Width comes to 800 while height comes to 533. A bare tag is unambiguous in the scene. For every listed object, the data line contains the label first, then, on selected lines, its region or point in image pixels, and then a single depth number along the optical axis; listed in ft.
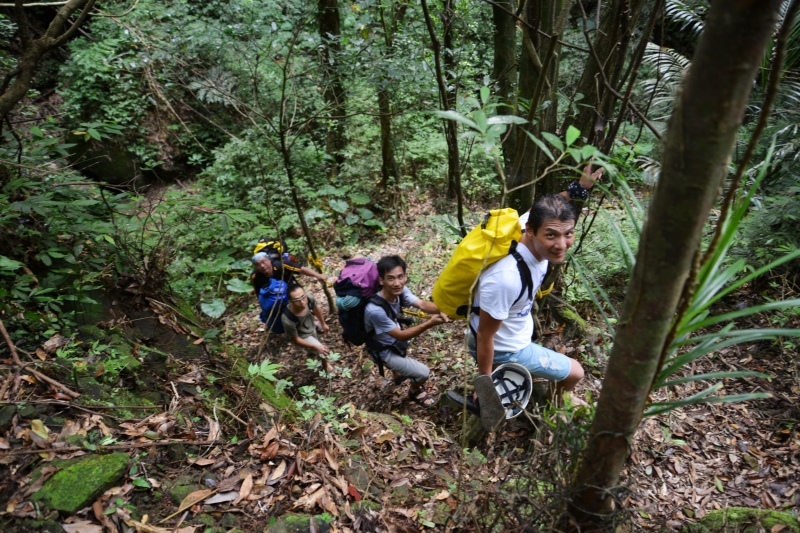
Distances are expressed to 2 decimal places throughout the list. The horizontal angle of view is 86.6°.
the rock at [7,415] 8.21
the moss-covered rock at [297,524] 7.45
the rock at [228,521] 7.50
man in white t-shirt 8.83
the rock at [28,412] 8.61
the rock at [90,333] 12.09
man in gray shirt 13.26
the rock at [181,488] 7.88
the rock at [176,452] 8.74
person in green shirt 17.17
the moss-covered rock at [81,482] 7.13
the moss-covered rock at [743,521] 6.95
